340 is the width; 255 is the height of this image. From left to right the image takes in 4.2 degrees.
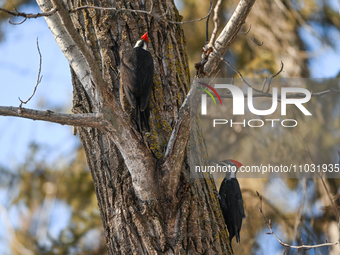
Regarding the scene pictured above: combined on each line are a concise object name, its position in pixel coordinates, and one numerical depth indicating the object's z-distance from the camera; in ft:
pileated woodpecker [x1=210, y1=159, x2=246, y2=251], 64.97
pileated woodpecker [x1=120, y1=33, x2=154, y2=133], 64.37
